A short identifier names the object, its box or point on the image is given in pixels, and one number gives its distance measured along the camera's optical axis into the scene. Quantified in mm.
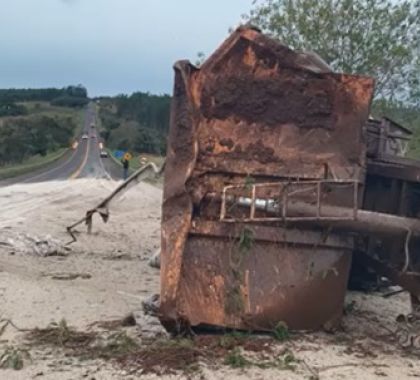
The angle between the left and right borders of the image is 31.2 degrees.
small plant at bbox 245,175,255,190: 5301
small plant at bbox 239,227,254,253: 5234
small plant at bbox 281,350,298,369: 4844
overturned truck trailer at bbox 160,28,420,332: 5262
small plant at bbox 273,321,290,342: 5344
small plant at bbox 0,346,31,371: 4879
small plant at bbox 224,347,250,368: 4824
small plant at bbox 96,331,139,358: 5055
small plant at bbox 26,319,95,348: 5426
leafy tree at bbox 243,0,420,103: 14914
